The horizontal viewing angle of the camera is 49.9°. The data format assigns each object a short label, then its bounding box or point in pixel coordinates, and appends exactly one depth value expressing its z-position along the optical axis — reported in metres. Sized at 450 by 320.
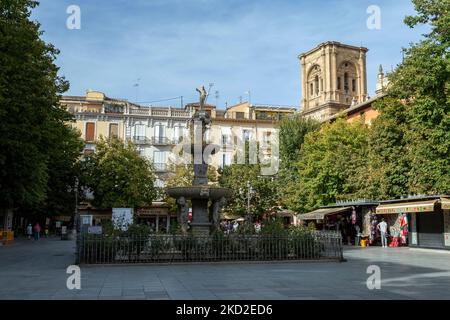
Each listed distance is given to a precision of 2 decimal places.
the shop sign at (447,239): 24.02
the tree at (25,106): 20.56
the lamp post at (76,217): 42.06
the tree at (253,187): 45.66
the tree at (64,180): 39.28
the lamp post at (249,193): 42.57
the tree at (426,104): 22.69
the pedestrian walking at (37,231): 39.34
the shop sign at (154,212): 56.09
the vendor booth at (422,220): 23.53
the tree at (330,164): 34.69
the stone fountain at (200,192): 17.45
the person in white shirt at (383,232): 27.32
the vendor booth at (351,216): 30.52
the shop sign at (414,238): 26.70
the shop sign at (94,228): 19.88
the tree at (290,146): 43.72
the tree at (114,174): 45.84
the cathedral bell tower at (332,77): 76.62
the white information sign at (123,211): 31.30
